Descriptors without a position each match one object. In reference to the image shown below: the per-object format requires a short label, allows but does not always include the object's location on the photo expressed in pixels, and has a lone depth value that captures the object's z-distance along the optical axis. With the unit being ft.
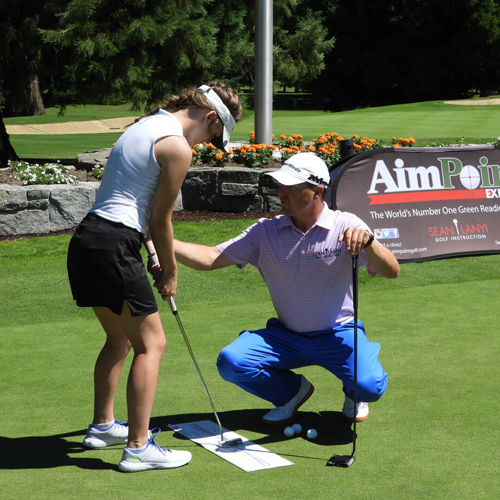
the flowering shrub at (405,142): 39.58
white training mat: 12.62
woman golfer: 11.80
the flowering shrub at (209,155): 37.06
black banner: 28.43
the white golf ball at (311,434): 13.71
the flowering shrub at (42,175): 33.68
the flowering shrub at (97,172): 36.01
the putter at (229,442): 13.37
